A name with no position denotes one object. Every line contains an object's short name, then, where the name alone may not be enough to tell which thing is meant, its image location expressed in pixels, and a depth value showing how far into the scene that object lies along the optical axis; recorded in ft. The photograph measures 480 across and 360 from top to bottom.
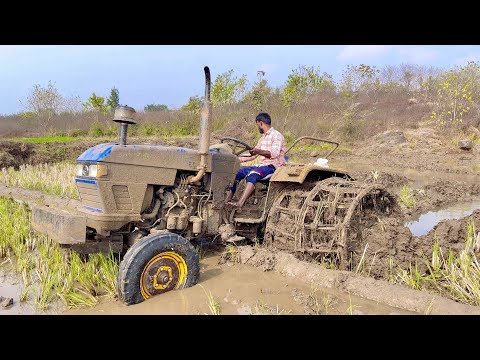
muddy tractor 11.98
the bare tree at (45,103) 89.86
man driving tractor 16.16
